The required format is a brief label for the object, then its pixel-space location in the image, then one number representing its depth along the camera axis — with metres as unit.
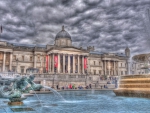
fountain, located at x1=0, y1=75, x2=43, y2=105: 12.88
